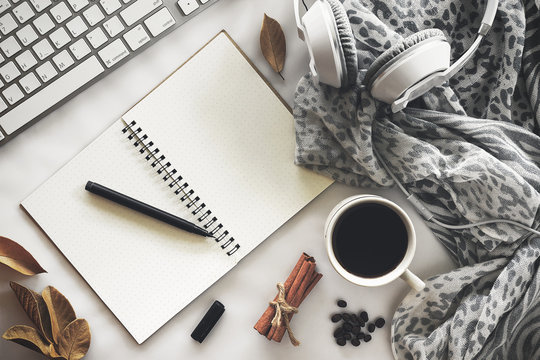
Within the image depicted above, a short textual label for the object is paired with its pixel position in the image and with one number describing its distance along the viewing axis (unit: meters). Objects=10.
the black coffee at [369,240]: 0.67
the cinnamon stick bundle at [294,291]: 0.71
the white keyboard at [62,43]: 0.67
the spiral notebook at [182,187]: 0.72
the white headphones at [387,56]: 0.58
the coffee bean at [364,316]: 0.73
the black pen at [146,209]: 0.71
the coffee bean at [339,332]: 0.73
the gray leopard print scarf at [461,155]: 0.68
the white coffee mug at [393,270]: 0.65
